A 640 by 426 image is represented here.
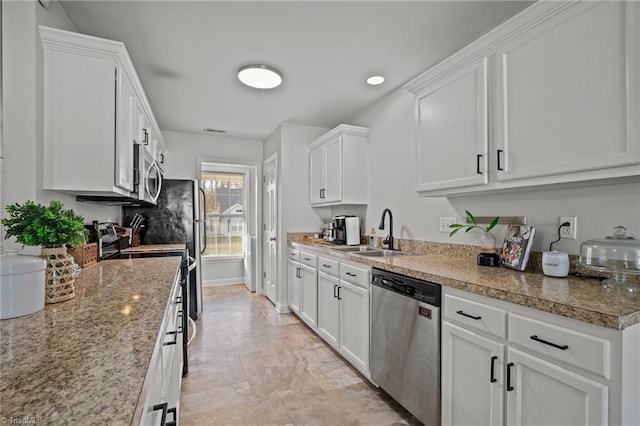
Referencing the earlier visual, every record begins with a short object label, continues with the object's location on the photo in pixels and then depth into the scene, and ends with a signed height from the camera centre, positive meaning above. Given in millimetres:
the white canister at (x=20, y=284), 915 -209
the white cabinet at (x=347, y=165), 3324 +556
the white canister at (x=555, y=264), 1494 -234
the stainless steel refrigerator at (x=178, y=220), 3545 -46
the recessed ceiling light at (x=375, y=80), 2701 +1218
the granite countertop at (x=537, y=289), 993 -306
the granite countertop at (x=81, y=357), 508 -318
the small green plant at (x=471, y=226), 1922 -65
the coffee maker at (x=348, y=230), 3289 -154
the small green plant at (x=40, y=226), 1098 -35
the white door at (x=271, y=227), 4134 -151
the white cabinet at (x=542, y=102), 1210 +547
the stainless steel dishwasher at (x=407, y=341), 1629 -744
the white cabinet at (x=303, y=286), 3125 -776
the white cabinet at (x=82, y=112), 1612 +569
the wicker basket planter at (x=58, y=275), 1099 -214
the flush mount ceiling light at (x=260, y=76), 2494 +1179
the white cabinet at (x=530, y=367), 971 -568
